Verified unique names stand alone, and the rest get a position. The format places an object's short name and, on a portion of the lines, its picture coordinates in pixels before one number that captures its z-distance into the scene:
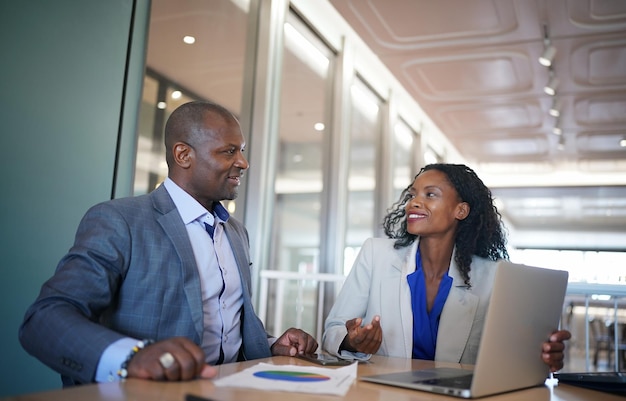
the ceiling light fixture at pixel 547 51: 4.68
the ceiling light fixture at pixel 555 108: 6.17
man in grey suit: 1.00
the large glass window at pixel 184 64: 2.59
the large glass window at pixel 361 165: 5.59
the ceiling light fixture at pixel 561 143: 7.68
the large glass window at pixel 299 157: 4.32
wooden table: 0.82
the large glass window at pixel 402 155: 6.96
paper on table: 0.96
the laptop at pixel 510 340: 1.00
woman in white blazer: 1.82
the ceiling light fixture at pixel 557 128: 6.92
